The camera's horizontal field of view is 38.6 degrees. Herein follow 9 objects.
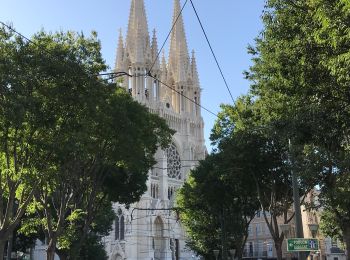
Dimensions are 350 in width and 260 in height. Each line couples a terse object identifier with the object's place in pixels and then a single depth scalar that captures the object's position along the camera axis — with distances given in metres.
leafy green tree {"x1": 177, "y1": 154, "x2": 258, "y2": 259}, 29.70
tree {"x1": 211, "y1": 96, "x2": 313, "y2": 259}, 23.23
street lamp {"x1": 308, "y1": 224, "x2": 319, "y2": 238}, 20.78
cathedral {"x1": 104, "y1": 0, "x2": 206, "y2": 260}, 81.12
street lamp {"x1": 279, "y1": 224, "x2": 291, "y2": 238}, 20.64
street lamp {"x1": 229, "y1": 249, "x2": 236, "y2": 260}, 37.44
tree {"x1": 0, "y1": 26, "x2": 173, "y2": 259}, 17.09
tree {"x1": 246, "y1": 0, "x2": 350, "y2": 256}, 12.56
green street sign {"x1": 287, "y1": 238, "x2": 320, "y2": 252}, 16.45
